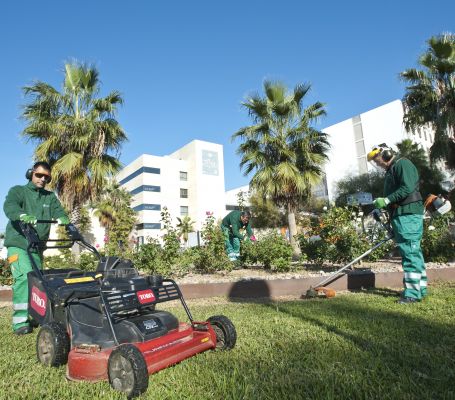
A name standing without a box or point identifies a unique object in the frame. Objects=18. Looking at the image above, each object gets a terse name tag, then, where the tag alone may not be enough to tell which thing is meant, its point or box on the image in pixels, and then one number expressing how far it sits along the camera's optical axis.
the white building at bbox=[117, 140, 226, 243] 55.81
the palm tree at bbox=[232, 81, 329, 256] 13.36
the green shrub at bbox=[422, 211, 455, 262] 6.99
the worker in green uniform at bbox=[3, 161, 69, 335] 3.67
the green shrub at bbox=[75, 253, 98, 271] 7.32
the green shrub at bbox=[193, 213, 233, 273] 7.03
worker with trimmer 4.16
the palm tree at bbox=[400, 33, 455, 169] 14.52
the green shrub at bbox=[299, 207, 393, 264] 6.62
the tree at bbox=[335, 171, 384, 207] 29.17
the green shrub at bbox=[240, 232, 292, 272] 6.77
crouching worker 9.01
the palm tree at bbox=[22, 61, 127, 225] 11.69
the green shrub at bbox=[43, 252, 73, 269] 7.91
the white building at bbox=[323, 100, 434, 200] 42.75
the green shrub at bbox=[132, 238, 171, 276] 6.37
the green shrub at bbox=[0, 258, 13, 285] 7.12
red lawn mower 2.10
